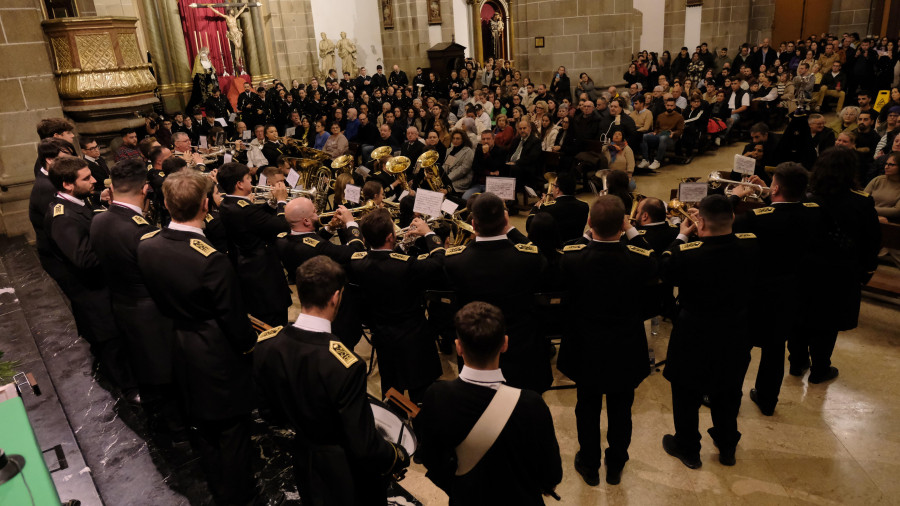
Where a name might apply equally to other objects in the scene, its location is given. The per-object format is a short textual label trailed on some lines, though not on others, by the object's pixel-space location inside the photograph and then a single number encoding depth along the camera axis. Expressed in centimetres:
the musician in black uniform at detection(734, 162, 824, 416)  357
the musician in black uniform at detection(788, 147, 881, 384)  379
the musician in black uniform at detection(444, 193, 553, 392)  310
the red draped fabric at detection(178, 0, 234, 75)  1554
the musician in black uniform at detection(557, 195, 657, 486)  306
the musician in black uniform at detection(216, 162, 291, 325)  431
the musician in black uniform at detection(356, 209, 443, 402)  343
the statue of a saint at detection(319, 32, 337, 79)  1738
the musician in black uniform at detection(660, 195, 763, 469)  308
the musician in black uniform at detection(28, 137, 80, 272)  452
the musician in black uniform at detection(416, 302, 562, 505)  192
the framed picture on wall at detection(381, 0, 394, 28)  1753
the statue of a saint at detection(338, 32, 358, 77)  1753
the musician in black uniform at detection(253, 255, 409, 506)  216
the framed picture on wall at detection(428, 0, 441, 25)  1720
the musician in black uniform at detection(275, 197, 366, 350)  379
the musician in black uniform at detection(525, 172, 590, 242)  463
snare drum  257
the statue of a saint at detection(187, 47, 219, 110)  1447
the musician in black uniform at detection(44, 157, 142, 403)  373
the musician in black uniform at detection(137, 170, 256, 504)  279
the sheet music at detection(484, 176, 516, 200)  573
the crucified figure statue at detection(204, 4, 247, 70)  1570
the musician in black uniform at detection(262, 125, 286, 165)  863
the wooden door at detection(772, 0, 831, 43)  1834
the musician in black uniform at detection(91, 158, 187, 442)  338
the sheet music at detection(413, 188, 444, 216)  473
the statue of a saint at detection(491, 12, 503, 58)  1880
